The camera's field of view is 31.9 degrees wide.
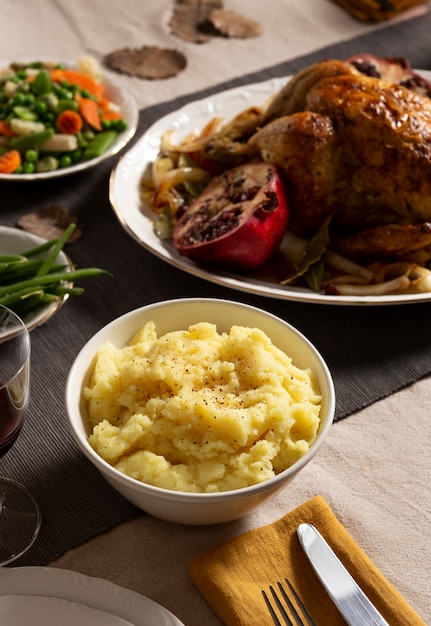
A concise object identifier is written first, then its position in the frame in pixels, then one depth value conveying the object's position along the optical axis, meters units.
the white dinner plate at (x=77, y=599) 1.42
